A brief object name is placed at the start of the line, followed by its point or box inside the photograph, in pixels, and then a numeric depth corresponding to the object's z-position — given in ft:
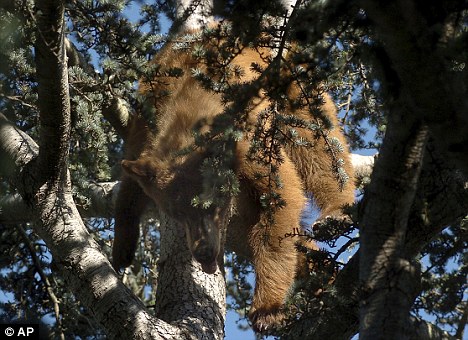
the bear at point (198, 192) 41.91
